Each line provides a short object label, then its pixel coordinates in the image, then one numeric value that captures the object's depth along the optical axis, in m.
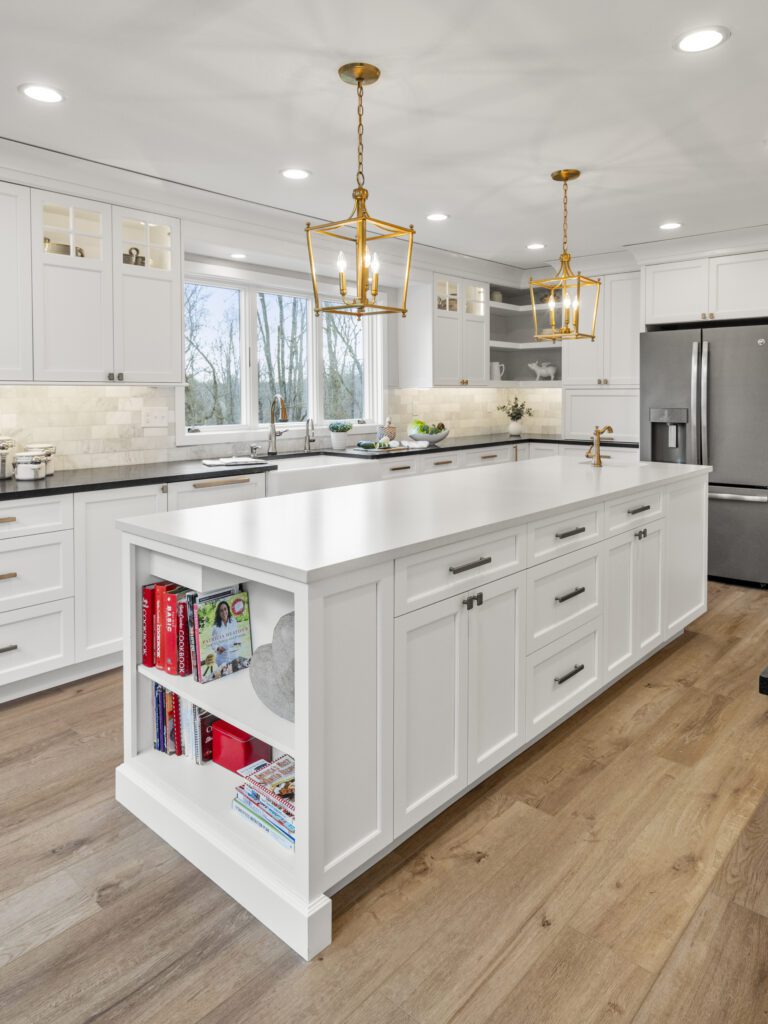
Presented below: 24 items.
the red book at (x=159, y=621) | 2.20
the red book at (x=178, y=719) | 2.33
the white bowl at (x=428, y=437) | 5.79
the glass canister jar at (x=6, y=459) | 3.49
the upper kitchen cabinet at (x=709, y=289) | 5.11
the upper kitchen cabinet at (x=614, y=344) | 5.95
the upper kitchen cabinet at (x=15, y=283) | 3.38
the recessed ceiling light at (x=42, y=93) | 2.75
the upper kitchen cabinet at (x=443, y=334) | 5.95
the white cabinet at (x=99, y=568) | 3.41
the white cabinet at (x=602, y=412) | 6.10
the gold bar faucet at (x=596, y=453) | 3.77
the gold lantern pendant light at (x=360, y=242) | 2.32
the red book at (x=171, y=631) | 2.18
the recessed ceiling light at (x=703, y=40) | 2.39
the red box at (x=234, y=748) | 2.21
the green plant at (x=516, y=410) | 7.01
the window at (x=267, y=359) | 4.95
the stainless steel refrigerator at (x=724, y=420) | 4.92
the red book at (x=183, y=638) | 2.18
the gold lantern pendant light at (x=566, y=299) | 3.46
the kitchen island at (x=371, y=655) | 1.75
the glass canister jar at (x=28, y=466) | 3.47
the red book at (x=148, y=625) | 2.24
